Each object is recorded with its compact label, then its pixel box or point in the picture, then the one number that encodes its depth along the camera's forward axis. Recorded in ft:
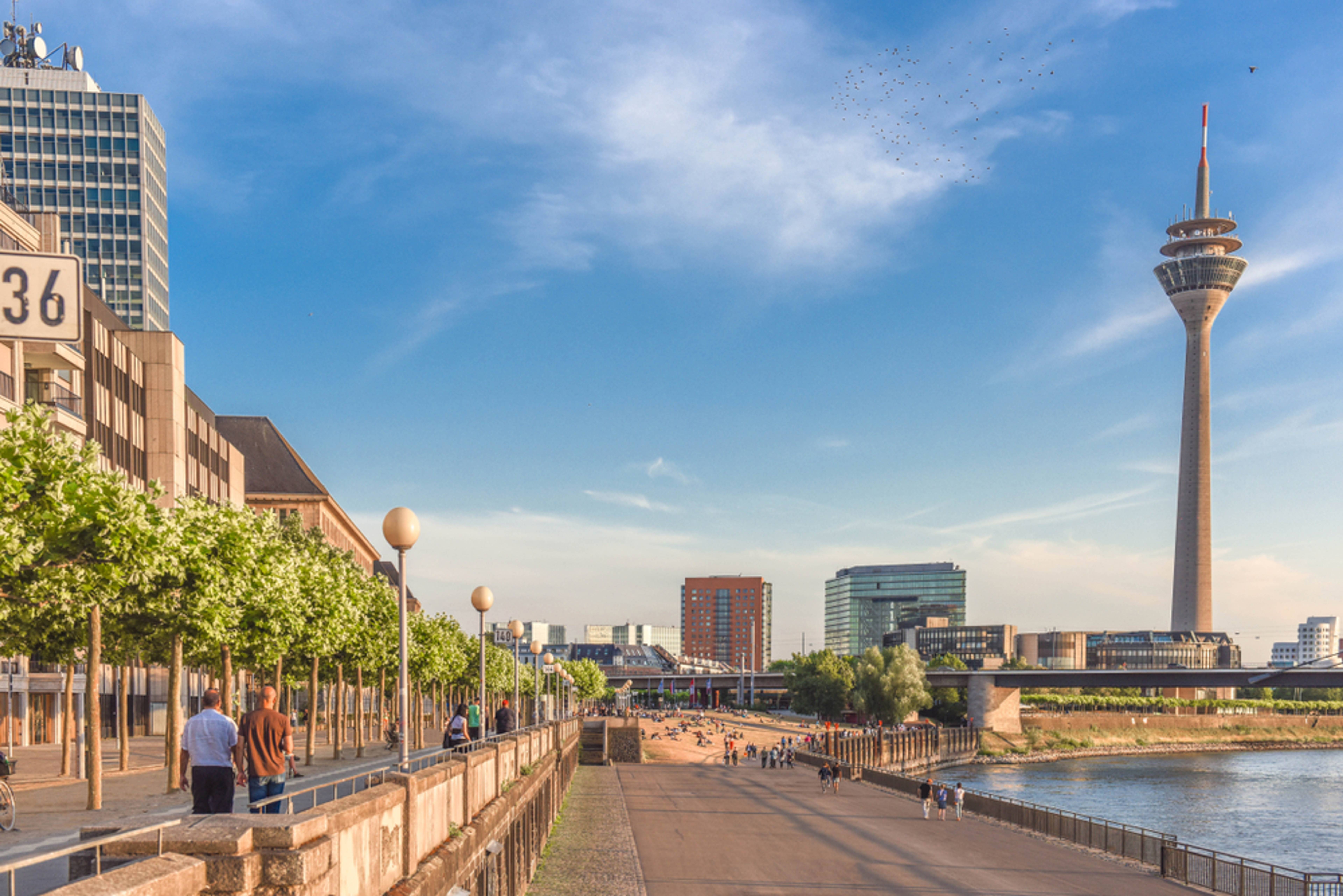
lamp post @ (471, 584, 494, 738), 91.40
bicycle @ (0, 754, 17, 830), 60.34
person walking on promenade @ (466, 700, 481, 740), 108.17
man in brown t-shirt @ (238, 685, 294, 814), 47.60
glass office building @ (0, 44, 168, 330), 407.23
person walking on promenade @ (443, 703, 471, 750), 93.91
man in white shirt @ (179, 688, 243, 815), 44.21
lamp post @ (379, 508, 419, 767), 48.75
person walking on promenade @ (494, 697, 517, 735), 108.78
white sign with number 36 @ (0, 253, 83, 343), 39.60
